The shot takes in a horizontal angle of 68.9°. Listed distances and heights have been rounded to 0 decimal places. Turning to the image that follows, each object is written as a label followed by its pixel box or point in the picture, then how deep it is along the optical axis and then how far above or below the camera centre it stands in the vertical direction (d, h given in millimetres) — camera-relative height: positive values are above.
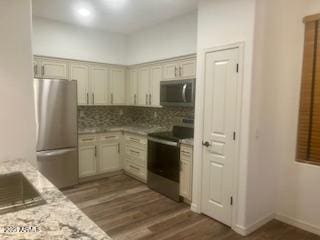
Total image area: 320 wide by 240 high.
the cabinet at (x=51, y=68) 3883 +573
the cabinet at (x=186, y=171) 3240 -954
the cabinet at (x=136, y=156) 4133 -981
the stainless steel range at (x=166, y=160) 3449 -878
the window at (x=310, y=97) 2645 +108
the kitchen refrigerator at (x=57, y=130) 3570 -454
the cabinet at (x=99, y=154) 4184 -959
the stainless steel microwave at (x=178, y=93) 3469 +177
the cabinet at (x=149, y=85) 4297 +356
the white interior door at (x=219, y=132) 2699 -337
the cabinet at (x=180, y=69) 3656 +568
